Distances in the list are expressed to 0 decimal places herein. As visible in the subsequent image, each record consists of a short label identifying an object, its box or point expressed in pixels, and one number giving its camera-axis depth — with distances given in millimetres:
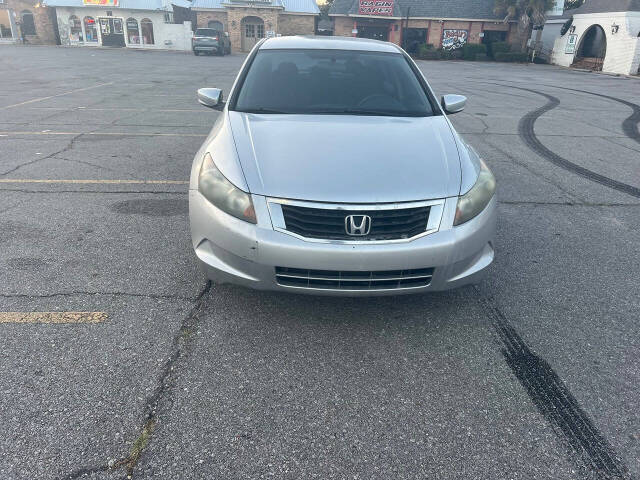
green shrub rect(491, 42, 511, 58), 37062
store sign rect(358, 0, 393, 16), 38500
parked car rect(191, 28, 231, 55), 33844
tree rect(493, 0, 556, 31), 35919
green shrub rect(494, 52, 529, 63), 36156
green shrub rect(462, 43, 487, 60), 37344
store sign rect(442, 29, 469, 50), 39000
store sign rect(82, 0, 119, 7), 38969
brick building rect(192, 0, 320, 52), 39438
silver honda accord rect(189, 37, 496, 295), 2590
